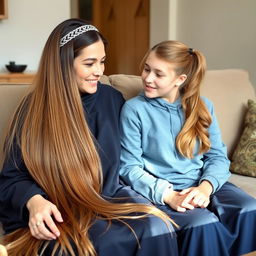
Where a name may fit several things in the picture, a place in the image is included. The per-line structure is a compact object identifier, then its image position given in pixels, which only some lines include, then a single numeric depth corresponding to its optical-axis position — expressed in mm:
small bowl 3395
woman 1292
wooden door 4410
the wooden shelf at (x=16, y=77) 3292
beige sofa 1937
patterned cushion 2051
